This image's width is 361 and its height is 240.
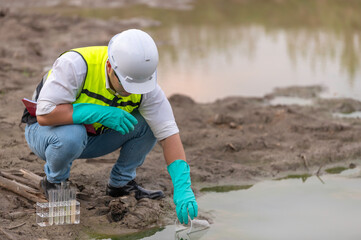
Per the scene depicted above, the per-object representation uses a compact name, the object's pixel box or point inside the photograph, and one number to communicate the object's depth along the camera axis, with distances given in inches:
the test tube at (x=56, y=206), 275.3
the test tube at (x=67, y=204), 276.7
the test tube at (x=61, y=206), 275.7
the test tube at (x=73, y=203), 277.0
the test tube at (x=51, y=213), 273.9
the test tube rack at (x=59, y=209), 275.0
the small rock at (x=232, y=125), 430.0
